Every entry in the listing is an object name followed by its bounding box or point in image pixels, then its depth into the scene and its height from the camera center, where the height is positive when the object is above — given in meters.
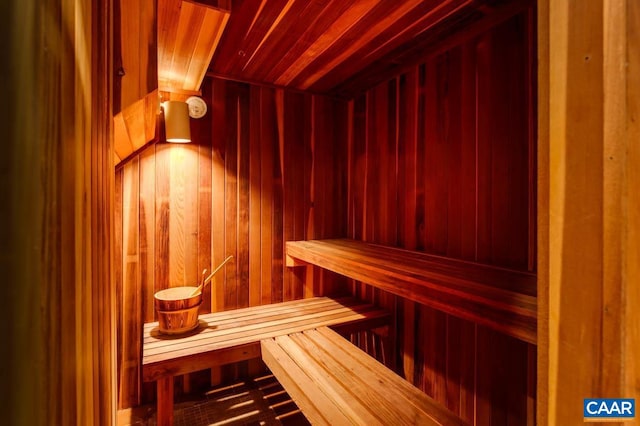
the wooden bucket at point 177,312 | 2.07 -0.70
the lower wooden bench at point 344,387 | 1.35 -0.90
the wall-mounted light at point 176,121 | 2.18 +0.64
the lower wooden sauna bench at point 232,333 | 1.90 -0.88
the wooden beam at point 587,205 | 0.57 +0.01
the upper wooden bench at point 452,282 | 1.14 -0.34
